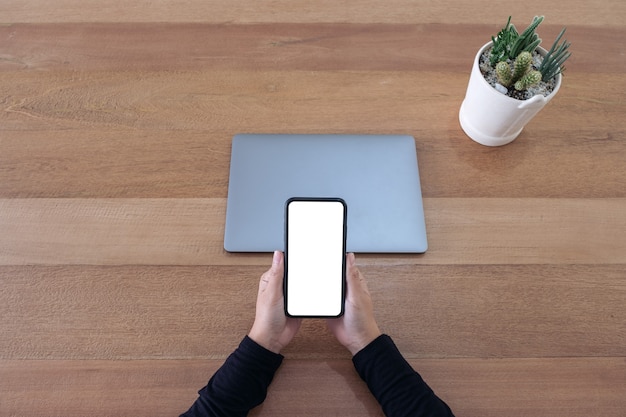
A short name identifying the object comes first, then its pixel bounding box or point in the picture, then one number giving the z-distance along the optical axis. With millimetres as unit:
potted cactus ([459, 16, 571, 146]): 609
